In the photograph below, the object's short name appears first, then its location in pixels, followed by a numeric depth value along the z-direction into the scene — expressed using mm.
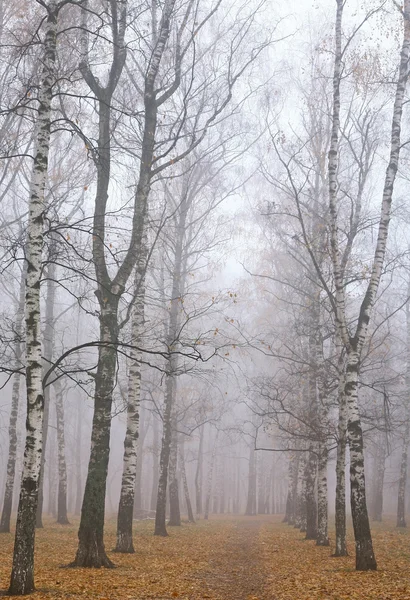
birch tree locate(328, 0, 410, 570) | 10555
